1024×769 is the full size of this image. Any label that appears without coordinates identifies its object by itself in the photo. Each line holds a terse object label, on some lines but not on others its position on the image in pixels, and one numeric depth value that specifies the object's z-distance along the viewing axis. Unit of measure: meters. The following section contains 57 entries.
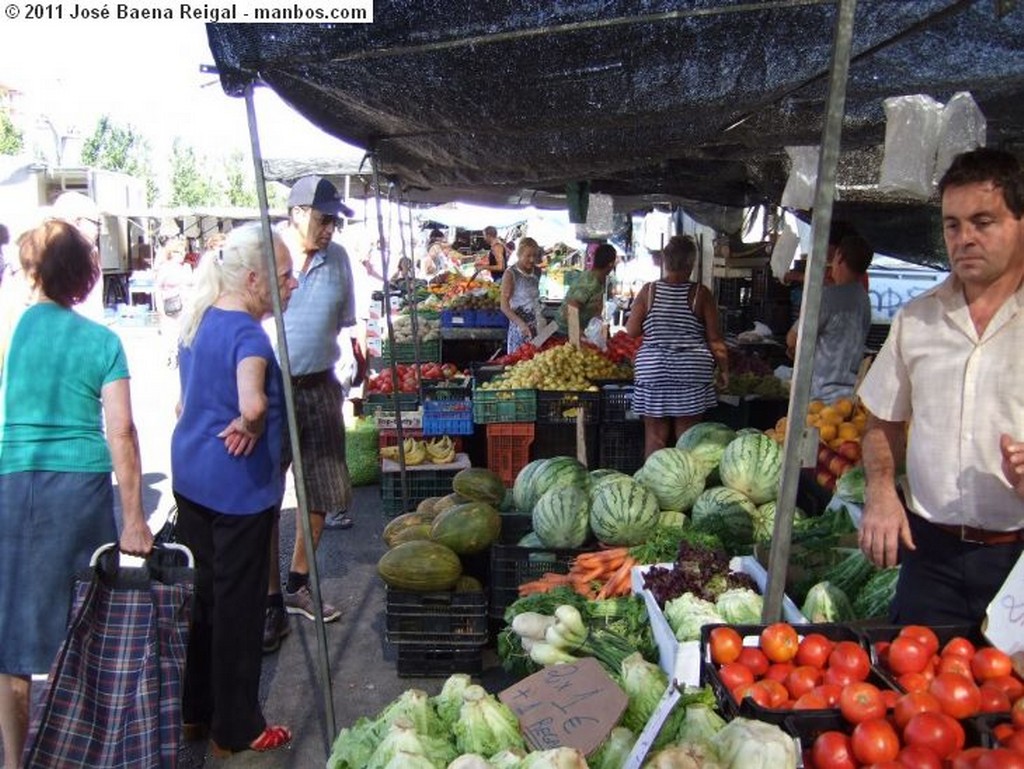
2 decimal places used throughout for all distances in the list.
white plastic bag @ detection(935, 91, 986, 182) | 3.98
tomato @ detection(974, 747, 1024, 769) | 1.54
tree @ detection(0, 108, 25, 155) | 31.98
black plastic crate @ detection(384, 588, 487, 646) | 4.33
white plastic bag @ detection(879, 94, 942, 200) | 4.17
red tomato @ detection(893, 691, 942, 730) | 1.81
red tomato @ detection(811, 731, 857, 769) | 1.75
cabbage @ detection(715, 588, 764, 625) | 3.10
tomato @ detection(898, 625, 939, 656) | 2.06
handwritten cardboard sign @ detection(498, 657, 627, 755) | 1.99
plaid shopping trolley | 2.75
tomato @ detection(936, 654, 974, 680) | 1.97
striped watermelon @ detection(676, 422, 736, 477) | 5.01
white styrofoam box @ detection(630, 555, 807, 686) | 2.80
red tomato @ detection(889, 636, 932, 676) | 2.02
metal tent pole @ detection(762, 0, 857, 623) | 2.15
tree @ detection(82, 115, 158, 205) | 43.84
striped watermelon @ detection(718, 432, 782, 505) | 4.60
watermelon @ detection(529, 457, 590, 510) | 4.82
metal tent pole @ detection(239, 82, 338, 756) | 2.96
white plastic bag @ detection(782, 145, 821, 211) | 5.55
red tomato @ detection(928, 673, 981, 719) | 1.85
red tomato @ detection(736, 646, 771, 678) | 2.12
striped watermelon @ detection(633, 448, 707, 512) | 4.67
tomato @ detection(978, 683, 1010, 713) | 1.87
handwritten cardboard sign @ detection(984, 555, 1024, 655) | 1.98
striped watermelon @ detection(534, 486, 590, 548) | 4.46
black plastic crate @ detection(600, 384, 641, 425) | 7.02
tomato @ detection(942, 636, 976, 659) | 2.03
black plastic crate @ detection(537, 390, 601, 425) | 6.91
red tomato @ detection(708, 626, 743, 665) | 2.18
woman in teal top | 3.10
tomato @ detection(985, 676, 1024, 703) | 1.90
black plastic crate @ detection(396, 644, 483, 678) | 4.39
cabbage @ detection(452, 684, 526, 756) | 2.02
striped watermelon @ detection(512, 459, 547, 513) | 4.99
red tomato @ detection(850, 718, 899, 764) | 1.72
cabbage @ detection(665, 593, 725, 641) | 2.95
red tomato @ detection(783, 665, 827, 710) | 2.03
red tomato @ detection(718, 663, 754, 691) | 2.06
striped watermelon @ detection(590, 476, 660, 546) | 4.36
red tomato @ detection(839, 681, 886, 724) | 1.84
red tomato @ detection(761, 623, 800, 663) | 2.15
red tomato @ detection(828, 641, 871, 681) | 2.05
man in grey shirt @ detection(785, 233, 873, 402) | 5.41
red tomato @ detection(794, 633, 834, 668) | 2.12
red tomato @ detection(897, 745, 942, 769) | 1.67
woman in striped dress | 6.28
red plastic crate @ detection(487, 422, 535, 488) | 6.82
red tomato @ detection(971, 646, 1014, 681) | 1.95
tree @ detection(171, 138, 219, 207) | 50.81
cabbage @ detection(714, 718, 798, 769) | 1.67
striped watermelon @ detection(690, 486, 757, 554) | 4.21
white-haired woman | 3.44
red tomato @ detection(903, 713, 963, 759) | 1.72
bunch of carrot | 3.92
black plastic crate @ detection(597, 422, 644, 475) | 7.10
